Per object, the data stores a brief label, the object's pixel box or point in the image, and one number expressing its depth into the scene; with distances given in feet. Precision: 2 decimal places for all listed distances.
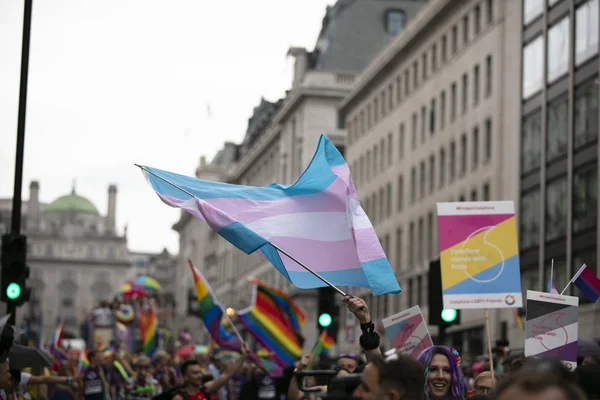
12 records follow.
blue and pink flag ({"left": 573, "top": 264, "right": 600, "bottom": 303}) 39.83
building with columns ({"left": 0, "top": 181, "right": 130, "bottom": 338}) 598.18
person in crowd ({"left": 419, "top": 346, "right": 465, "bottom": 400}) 25.39
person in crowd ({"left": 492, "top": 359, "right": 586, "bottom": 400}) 12.23
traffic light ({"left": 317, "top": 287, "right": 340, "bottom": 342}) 66.28
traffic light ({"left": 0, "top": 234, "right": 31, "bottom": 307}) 55.16
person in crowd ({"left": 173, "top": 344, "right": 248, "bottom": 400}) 41.93
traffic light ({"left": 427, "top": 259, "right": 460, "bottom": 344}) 59.82
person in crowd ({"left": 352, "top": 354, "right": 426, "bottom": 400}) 17.90
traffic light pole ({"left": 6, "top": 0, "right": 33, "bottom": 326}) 57.00
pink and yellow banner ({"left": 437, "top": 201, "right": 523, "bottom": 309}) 38.40
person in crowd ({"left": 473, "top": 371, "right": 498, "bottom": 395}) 29.25
